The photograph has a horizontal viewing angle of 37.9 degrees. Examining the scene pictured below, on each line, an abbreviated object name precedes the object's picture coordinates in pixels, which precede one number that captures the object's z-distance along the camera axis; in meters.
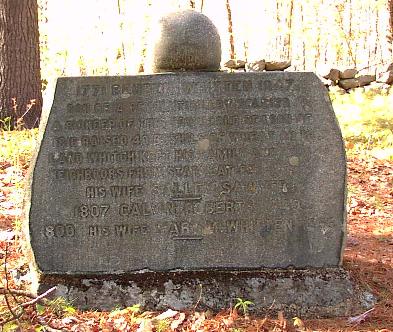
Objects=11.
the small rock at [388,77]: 12.77
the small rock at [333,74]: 13.61
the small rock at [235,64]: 14.41
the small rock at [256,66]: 13.97
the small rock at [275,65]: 14.11
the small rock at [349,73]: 13.38
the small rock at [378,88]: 12.33
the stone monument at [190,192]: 3.73
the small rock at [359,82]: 13.11
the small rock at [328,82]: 13.53
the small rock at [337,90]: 12.86
